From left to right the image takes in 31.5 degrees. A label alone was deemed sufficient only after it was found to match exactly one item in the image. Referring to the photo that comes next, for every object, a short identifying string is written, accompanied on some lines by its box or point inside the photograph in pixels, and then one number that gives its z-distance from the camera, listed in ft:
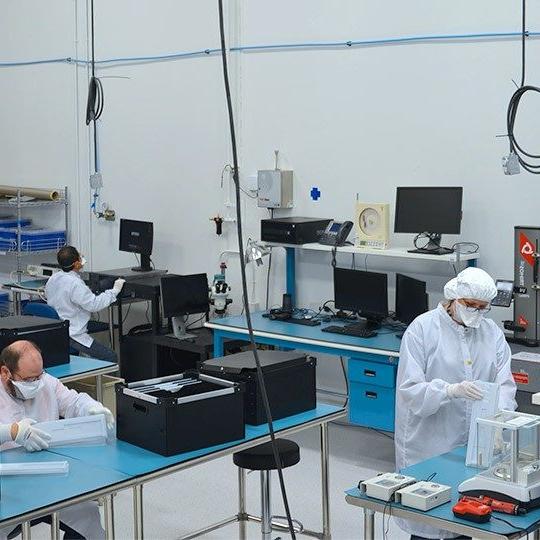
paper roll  27.07
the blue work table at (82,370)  16.44
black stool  13.25
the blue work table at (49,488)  10.14
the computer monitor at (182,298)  21.48
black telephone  20.62
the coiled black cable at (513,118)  16.25
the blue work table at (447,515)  9.68
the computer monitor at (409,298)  18.49
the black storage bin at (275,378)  12.80
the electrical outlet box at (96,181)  23.97
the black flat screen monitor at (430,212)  19.01
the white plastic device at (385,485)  10.33
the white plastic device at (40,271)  25.61
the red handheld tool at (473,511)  9.79
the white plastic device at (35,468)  11.10
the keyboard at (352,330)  18.92
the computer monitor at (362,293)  19.53
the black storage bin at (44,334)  16.20
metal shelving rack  26.58
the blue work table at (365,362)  17.97
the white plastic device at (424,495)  10.09
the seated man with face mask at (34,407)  11.89
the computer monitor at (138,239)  24.41
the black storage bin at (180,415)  11.56
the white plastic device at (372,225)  19.86
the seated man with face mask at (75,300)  21.62
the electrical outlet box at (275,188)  22.08
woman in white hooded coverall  12.92
